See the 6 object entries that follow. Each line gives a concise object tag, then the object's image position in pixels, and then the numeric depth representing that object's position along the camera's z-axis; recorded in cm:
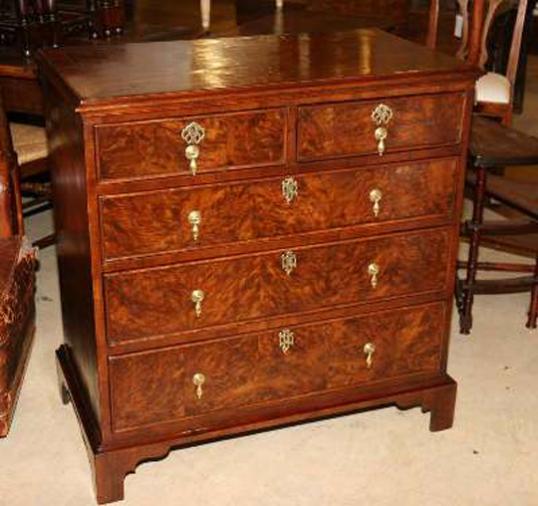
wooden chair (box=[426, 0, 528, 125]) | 414
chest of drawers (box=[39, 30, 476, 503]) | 233
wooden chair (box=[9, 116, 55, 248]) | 354
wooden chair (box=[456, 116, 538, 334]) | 337
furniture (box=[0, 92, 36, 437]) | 259
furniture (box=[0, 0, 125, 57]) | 359
